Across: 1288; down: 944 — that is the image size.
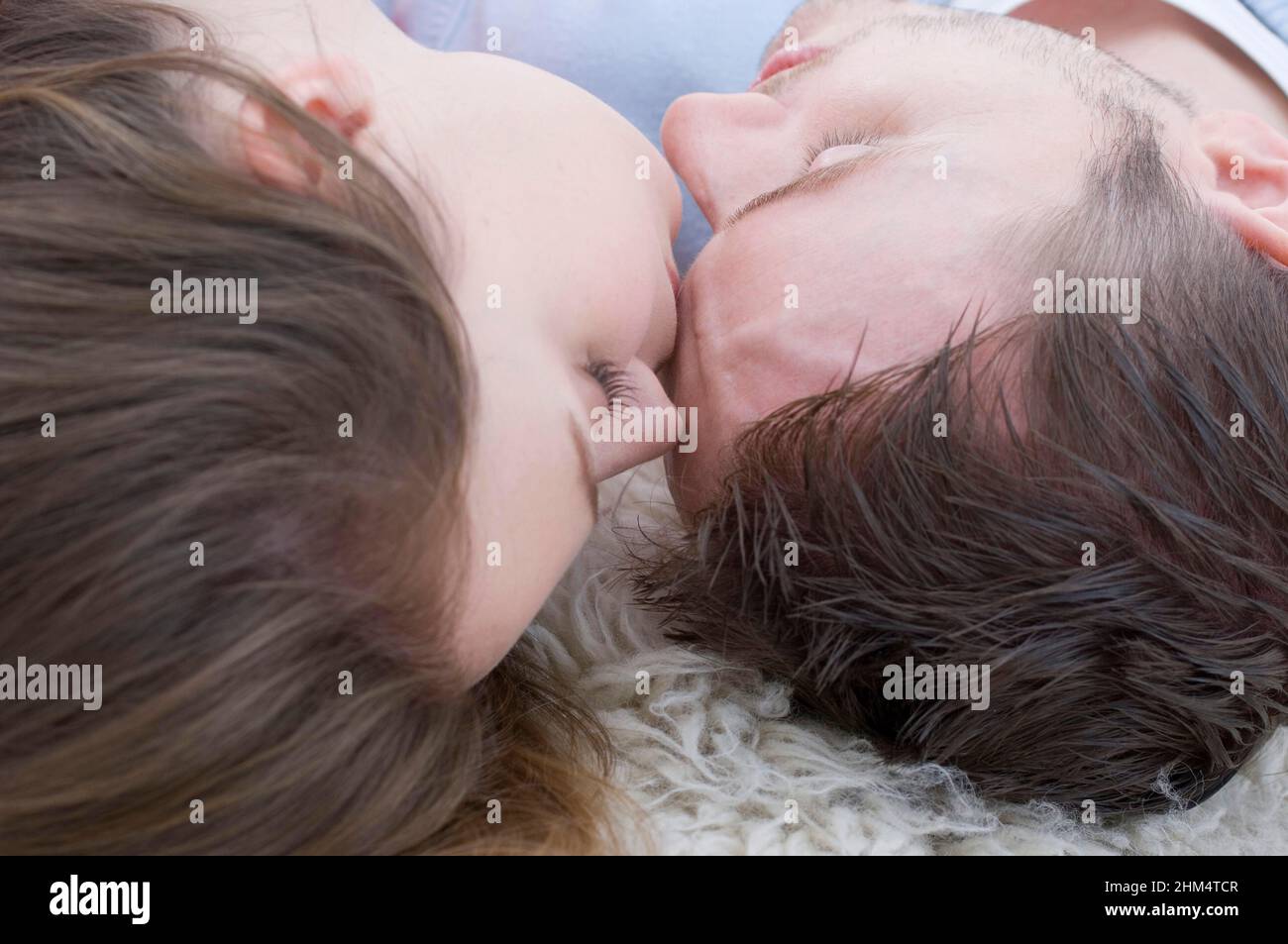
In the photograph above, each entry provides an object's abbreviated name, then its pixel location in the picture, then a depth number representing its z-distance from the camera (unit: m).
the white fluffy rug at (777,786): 0.63
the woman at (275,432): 0.55
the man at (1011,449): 0.61
